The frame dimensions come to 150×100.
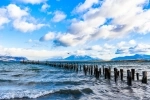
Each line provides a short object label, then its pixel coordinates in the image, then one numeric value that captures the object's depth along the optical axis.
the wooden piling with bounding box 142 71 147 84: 10.86
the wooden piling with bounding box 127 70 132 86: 10.38
